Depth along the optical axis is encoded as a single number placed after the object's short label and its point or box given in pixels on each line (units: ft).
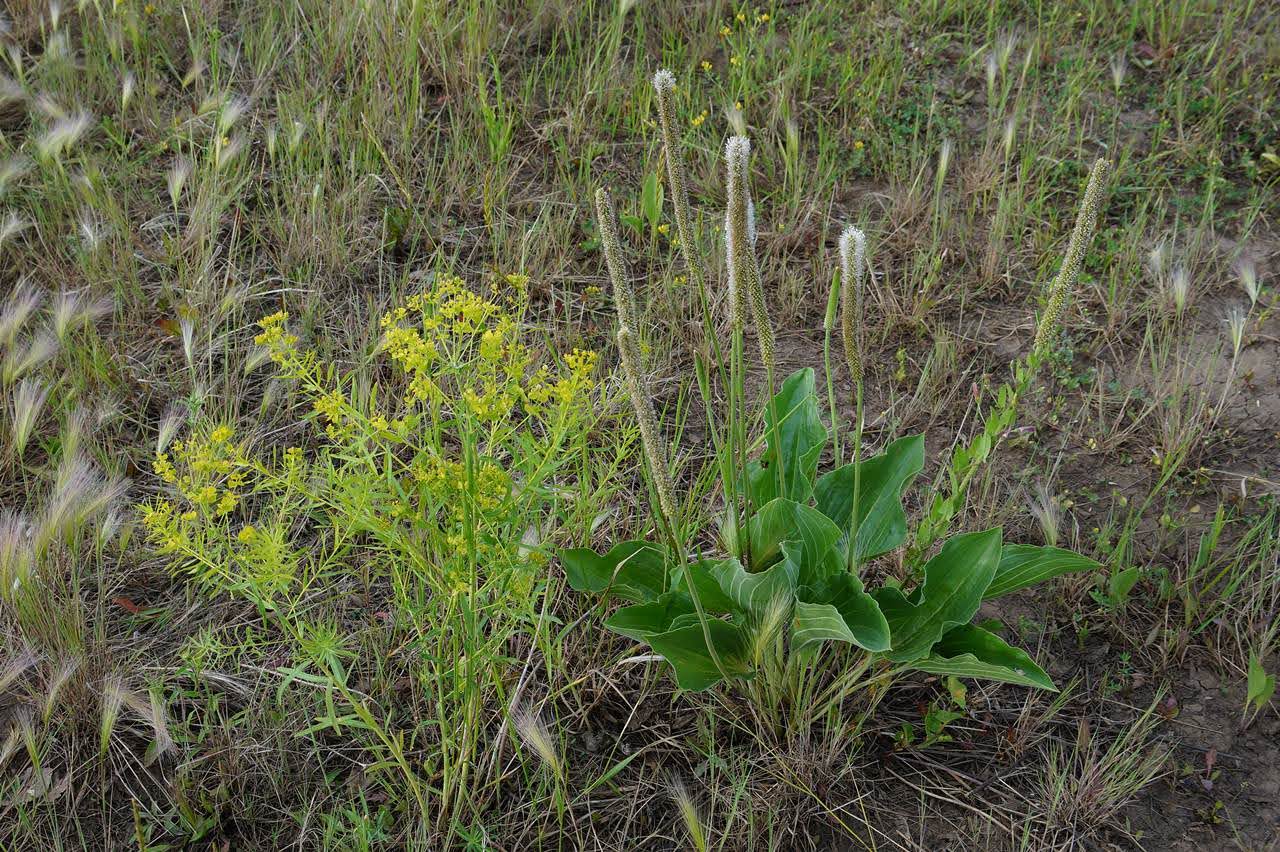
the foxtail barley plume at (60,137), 10.29
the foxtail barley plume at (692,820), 5.96
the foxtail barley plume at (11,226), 10.03
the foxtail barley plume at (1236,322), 8.39
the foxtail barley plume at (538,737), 6.21
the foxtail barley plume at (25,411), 8.20
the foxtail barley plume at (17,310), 8.96
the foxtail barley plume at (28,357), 8.80
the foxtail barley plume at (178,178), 10.21
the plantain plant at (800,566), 5.43
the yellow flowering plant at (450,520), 6.15
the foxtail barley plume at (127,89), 11.00
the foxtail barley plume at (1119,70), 11.97
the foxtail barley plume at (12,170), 10.36
